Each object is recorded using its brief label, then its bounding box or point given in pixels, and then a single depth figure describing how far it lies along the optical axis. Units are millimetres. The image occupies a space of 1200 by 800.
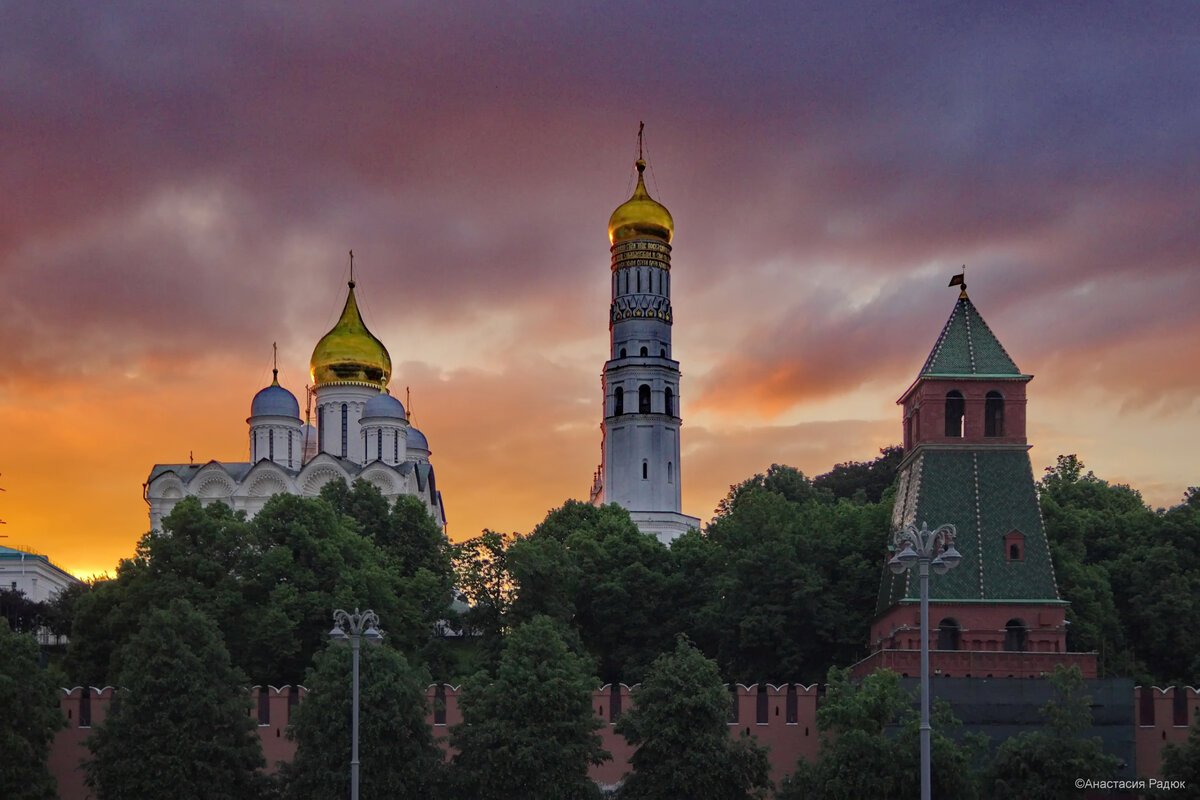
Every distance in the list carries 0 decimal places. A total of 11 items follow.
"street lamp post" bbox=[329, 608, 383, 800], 42719
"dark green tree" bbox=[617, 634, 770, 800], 50281
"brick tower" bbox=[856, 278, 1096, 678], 55500
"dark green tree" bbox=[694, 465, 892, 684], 61094
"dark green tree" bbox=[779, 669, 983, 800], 47969
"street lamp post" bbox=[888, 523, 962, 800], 34125
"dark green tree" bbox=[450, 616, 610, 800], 50562
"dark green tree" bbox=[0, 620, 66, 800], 51312
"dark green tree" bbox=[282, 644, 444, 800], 50531
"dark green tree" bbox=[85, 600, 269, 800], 50688
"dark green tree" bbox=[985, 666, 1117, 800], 48812
